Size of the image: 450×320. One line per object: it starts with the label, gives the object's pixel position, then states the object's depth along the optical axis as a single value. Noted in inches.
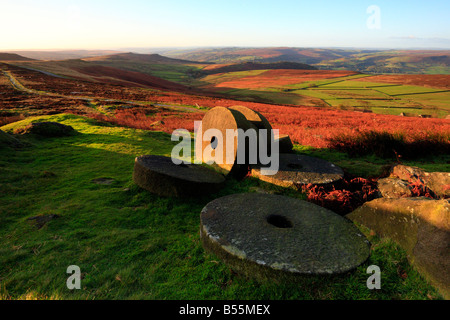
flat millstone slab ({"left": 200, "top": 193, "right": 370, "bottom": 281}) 144.9
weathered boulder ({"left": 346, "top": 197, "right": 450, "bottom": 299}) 136.5
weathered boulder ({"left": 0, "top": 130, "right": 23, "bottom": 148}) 393.7
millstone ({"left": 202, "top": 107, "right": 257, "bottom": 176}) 309.7
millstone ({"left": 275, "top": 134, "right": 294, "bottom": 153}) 391.5
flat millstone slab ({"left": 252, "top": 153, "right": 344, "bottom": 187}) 278.8
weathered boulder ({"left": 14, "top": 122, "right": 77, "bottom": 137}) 493.0
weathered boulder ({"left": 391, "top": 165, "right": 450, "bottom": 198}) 228.2
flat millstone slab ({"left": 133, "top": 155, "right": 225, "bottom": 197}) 255.1
